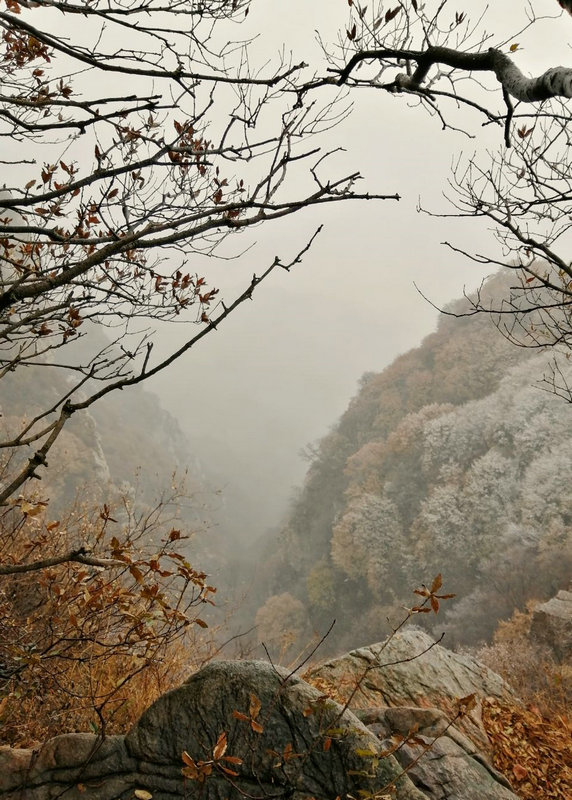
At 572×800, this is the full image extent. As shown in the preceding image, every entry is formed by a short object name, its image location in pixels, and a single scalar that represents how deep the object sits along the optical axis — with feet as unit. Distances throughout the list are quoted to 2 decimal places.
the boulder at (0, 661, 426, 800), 7.00
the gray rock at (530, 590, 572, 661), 31.12
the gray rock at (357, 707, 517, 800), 8.71
